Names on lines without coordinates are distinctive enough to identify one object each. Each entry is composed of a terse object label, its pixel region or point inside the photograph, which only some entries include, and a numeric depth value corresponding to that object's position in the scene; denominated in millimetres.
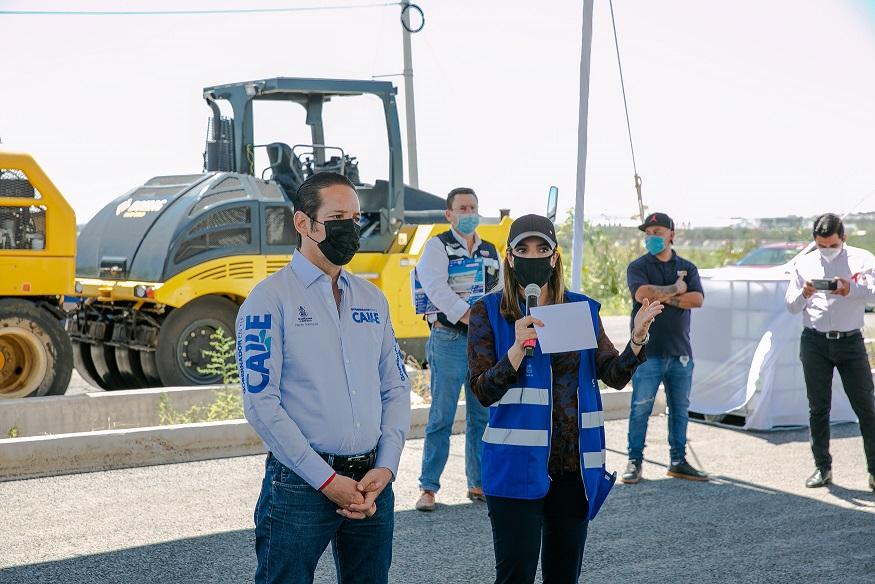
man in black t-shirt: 8164
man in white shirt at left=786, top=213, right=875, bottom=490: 7914
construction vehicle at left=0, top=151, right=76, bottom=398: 9828
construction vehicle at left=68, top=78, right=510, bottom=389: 11383
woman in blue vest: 3961
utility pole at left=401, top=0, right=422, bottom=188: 19717
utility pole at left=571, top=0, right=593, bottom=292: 9531
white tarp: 10125
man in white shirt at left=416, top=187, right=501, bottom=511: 7062
